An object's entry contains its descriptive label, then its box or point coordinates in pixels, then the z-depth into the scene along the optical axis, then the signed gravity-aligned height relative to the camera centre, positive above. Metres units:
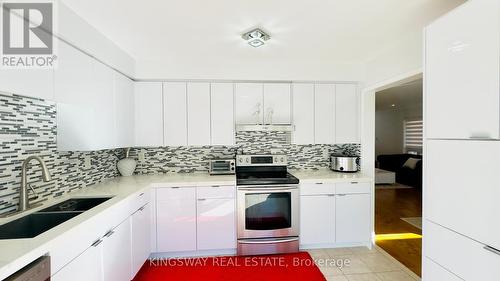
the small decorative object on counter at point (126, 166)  2.90 -0.33
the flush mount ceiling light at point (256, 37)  2.03 +0.97
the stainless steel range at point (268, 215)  2.62 -0.90
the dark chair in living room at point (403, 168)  5.92 -0.85
